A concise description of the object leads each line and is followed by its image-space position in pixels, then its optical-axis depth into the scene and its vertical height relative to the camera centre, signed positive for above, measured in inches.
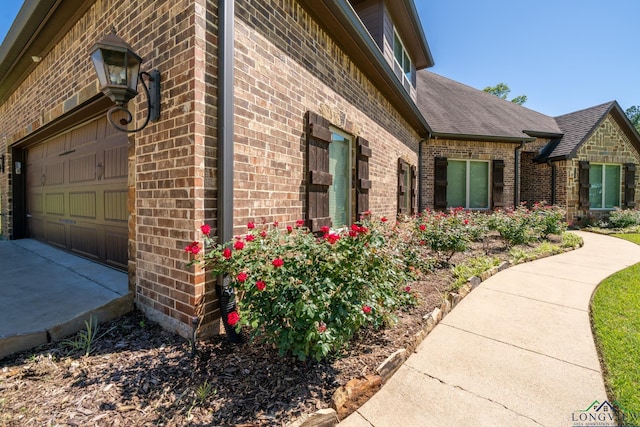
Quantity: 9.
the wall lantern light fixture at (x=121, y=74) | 97.8 +45.3
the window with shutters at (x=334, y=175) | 148.6 +17.0
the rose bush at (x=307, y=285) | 77.4 -23.8
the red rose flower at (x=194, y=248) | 82.6 -13.1
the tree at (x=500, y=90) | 1186.6 +463.2
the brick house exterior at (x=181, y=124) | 97.3 +38.1
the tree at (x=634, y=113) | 1834.0 +568.7
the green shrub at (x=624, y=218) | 424.5 -23.6
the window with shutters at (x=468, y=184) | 418.9 +26.5
